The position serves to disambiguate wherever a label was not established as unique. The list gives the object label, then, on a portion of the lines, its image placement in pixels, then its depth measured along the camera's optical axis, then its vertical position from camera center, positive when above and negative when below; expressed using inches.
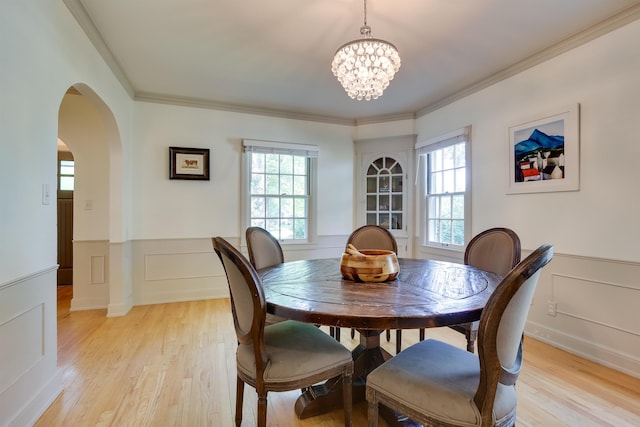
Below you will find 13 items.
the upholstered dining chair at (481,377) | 39.8 -25.2
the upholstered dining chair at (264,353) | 51.2 -25.8
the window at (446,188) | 142.0 +12.3
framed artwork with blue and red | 98.5 +21.1
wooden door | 185.9 -14.7
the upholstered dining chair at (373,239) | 105.5 -9.2
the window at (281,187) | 165.5 +14.0
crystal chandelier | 75.3 +37.4
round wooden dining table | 45.8 -15.0
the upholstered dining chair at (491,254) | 76.4 -11.2
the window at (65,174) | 185.6 +22.4
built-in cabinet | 172.7 +16.2
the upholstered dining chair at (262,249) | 88.0 -11.0
